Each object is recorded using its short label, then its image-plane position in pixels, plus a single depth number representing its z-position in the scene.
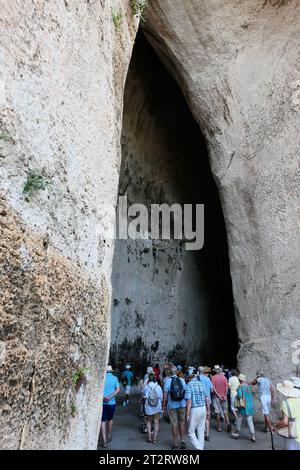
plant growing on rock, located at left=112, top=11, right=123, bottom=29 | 4.83
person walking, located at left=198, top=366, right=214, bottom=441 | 5.71
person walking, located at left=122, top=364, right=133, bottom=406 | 8.55
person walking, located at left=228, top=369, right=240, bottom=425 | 6.18
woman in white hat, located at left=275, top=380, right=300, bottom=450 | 3.47
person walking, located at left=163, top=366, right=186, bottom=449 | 5.07
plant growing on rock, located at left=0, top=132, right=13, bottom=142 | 2.50
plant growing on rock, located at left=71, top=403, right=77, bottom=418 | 3.17
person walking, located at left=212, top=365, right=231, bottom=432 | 6.36
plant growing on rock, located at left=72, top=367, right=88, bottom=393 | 3.22
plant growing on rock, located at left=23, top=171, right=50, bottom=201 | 2.69
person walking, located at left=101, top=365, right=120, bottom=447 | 5.00
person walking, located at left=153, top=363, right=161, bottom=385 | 8.69
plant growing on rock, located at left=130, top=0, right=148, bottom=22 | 5.69
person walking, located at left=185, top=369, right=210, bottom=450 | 4.46
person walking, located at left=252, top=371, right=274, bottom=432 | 5.98
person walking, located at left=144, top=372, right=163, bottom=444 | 5.35
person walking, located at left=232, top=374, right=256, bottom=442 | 5.68
